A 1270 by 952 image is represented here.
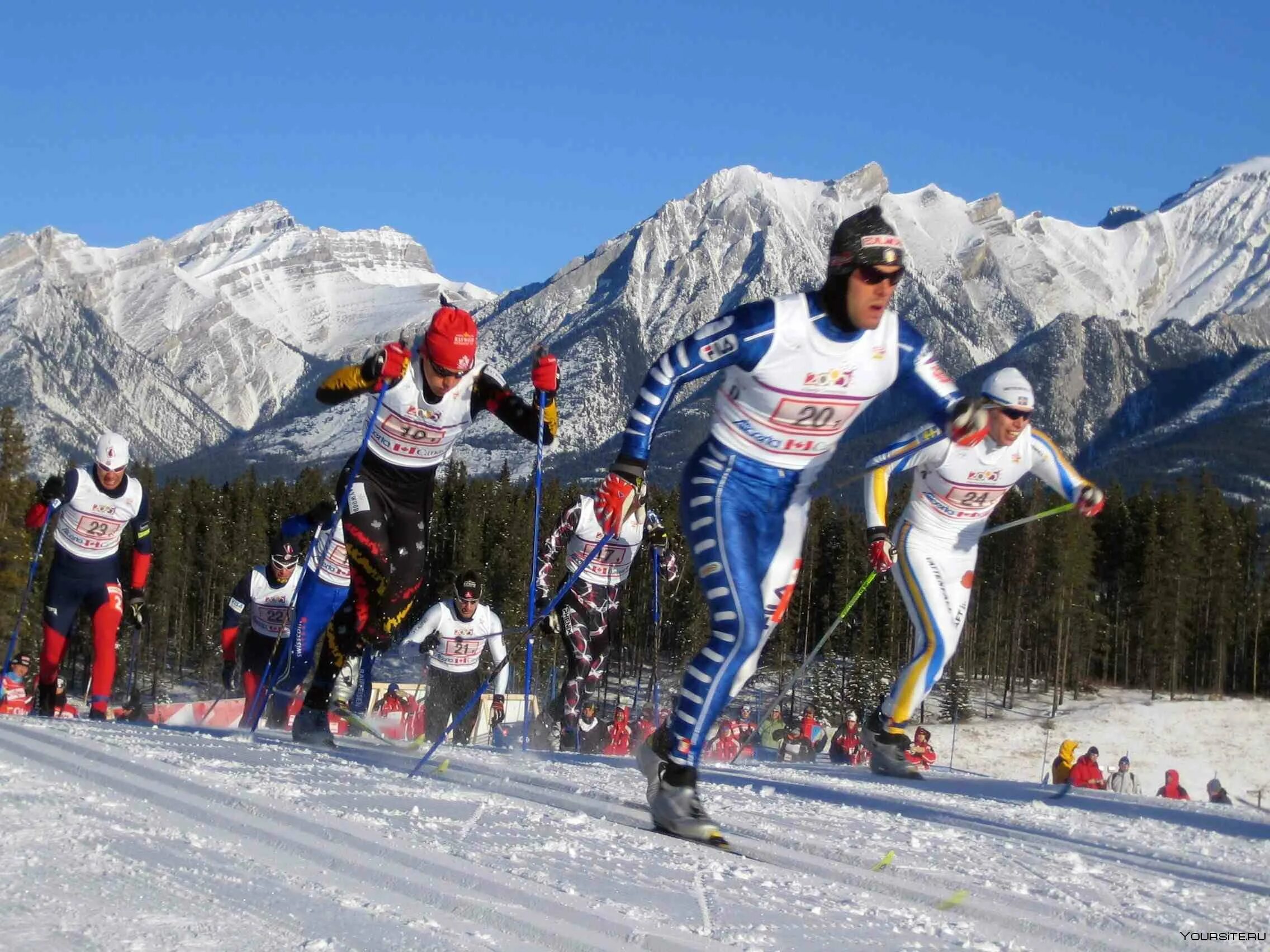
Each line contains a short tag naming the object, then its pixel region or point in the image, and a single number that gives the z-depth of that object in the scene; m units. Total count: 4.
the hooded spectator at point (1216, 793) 19.28
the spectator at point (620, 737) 19.35
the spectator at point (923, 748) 18.34
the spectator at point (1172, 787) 18.84
